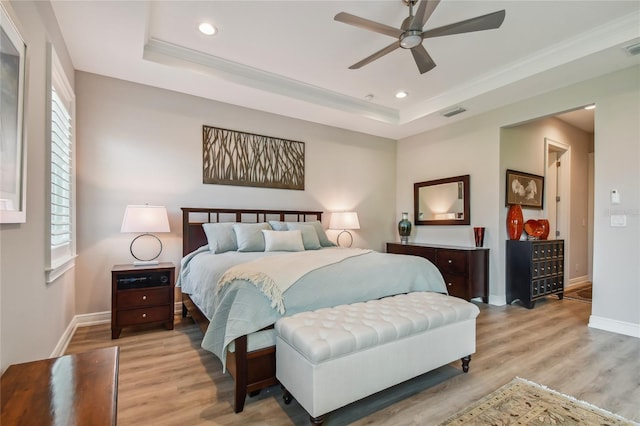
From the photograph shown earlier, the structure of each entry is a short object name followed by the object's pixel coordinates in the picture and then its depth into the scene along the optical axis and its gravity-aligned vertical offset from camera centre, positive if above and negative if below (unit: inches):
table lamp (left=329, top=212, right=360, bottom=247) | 181.6 -5.9
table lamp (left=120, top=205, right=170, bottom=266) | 116.8 -3.6
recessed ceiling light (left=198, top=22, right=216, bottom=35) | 106.0 +66.7
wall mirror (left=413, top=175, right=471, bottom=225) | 179.3 +6.6
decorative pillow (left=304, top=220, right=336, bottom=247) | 157.6 -13.2
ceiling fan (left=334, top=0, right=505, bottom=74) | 82.2 +54.9
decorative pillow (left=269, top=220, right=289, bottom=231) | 150.3 -7.0
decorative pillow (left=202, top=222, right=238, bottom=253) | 129.5 -11.5
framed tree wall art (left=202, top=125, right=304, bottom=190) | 153.1 +28.7
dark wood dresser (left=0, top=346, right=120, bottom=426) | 37.2 -26.2
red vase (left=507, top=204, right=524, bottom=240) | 162.2 -5.7
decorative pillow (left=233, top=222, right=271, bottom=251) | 131.7 -11.6
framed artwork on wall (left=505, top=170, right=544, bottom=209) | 166.4 +13.1
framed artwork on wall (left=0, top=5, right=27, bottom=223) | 49.6 +16.0
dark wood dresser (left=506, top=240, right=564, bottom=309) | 153.5 -31.3
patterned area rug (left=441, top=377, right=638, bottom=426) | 65.3 -46.4
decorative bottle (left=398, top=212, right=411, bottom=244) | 201.6 -11.9
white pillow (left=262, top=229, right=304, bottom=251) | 133.4 -13.5
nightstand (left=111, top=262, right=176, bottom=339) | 111.7 -33.0
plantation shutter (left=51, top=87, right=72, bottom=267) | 92.0 +10.1
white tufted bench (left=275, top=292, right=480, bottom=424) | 61.2 -31.8
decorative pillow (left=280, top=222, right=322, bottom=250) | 146.1 -11.5
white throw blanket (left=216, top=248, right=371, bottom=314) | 74.4 -16.4
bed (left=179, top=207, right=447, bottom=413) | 70.5 -23.9
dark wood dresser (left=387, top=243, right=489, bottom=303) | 156.3 -31.2
